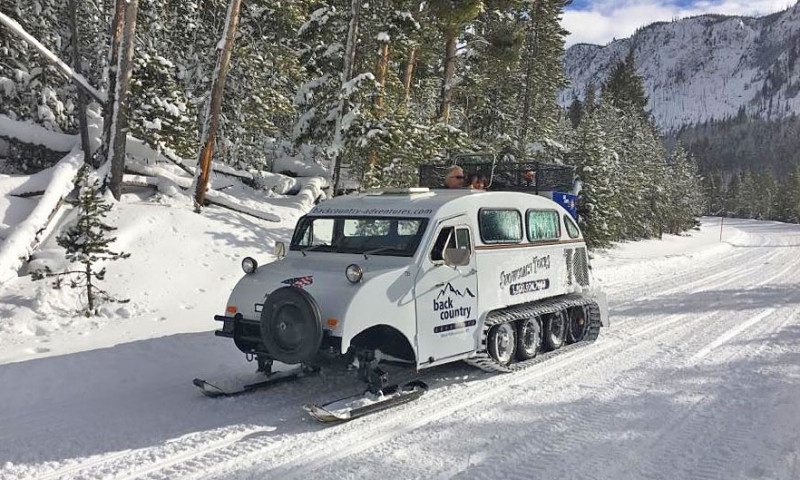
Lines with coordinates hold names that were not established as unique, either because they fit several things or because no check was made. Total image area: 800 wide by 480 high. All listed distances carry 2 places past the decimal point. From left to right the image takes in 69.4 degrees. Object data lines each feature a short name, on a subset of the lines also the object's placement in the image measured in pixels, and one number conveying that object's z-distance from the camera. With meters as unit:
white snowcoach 6.19
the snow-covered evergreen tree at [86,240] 10.02
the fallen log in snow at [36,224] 11.31
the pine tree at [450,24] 18.41
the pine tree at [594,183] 27.95
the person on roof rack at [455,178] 10.30
